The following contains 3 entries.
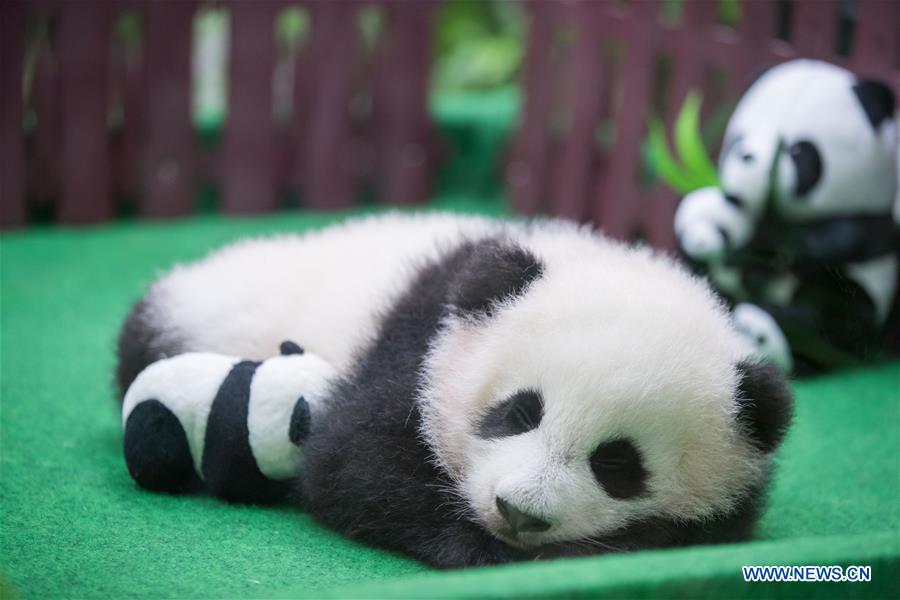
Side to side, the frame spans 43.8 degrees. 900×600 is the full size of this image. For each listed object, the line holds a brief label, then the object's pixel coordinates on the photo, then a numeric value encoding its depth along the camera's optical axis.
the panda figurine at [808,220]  3.69
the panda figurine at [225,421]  2.53
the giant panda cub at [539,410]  2.07
